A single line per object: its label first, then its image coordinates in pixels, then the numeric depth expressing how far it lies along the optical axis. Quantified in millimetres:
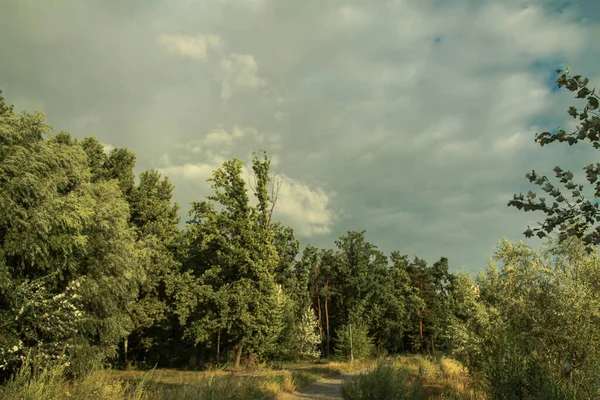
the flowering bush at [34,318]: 11961
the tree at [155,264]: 37281
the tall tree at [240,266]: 29891
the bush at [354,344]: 43656
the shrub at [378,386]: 12750
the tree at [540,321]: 9203
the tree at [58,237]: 15555
